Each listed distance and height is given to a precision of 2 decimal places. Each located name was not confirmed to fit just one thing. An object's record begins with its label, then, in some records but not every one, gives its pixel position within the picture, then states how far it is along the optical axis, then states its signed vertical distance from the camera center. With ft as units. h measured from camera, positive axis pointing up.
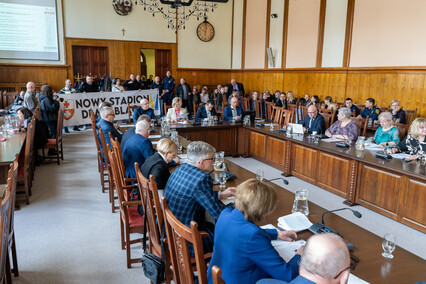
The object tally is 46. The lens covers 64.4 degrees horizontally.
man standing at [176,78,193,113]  41.04 -1.03
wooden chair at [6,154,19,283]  7.29 -3.05
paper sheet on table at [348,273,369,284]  5.66 -3.21
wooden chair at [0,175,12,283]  5.81 -2.51
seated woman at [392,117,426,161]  14.32 -2.15
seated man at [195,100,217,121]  23.67 -1.97
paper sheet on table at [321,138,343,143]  17.64 -2.72
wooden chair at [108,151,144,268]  9.82 -4.02
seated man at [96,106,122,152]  16.05 -1.88
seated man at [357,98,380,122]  25.54 -1.71
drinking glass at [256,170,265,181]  10.09 -2.63
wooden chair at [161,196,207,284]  5.22 -2.69
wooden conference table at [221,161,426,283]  5.92 -3.21
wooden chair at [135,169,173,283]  7.30 -3.03
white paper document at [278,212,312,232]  7.52 -3.07
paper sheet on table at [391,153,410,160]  14.22 -2.81
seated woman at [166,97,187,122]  22.74 -1.89
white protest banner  29.60 -1.81
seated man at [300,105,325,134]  19.89 -2.06
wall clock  46.16 +7.26
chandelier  42.75 +9.13
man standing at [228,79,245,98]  43.54 -0.21
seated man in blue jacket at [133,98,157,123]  20.95 -1.70
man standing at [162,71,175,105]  41.19 -0.23
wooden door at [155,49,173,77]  45.16 +2.95
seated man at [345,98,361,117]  27.17 -1.47
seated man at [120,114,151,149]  15.03 -2.19
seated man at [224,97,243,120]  24.54 -1.85
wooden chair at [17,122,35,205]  14.56 -3.82
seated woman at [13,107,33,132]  18.57 -2.08
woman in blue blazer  5.55 -2.61
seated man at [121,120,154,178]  12.34 -2.45
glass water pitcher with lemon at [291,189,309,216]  8.29 -2.85
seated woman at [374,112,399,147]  16.56 -2.09
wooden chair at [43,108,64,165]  20.33 -3.55
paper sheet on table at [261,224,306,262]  6.46 -3.17
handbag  7.43 -4.02
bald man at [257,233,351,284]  4.41 -2.27
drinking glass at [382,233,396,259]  6.45 -2.99
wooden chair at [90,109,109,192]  16.30 -3.84
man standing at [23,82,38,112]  23.65 -1.15
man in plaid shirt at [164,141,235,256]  7.78 -2.49
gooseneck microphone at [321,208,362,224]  7.04 -2.93
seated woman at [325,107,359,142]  18.01 -2.16
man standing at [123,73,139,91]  38.34 -0.08
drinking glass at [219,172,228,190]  10.12 -2.83
